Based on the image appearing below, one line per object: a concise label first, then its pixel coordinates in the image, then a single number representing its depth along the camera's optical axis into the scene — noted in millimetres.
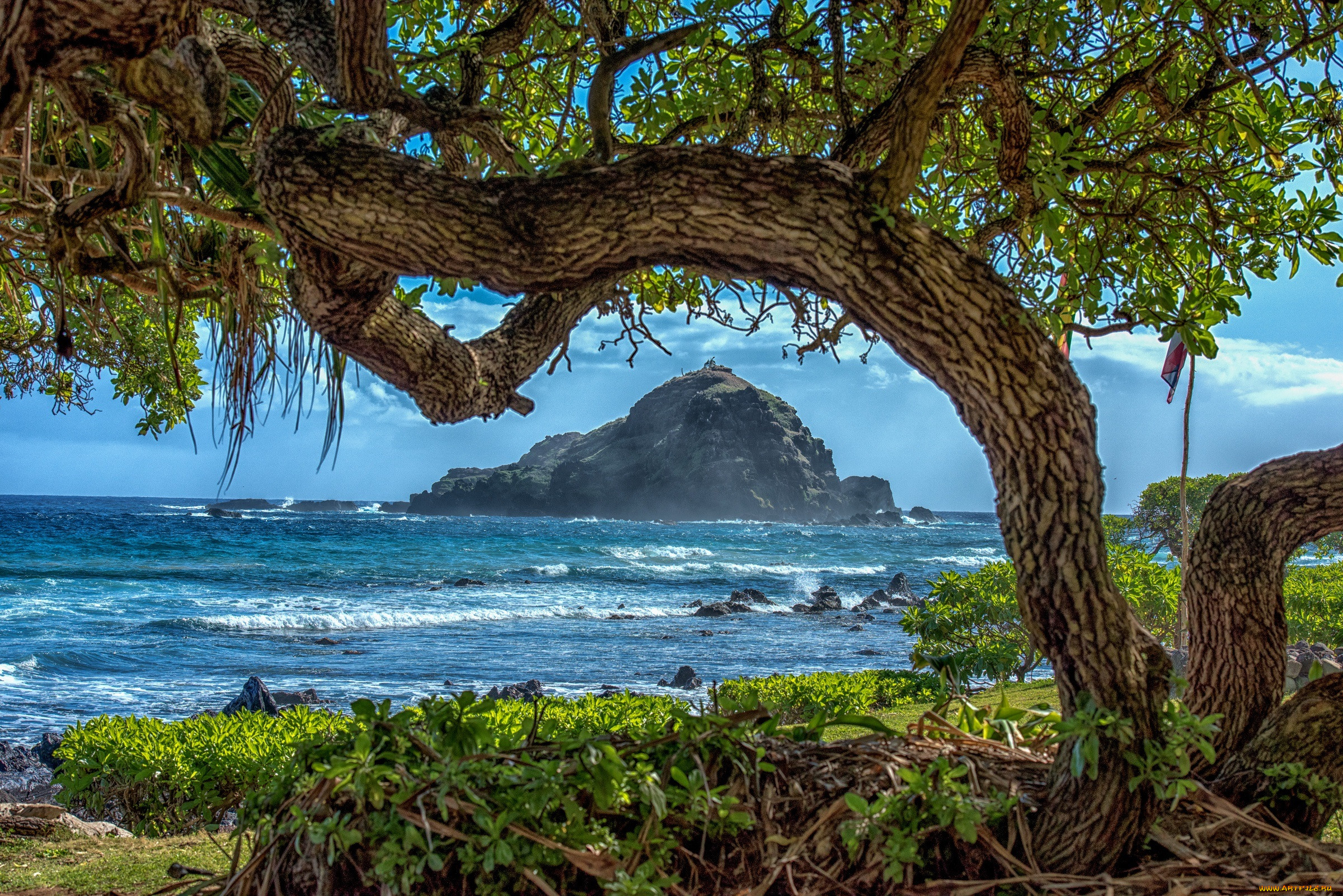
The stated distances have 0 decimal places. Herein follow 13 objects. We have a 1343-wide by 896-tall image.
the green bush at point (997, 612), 8539
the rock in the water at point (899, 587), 31297
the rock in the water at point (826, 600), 27969
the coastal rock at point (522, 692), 11414
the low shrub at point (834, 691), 9195
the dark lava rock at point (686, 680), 13734
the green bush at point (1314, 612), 10953
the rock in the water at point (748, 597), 28281
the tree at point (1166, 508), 20859
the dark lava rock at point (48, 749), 8156
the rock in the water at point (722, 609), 25641
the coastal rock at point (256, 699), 9898
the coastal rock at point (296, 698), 12039
